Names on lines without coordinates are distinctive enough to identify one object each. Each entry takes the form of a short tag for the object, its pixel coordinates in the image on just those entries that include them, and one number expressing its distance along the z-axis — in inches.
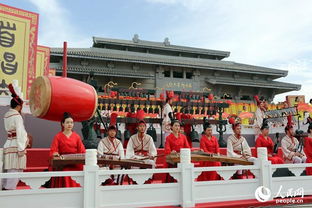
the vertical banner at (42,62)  442.9
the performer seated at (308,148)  212.7
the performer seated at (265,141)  225.8
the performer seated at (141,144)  199.9
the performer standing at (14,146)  160.1
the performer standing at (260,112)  369.1
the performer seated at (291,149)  226.8
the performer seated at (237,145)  215.9
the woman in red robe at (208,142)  209.6
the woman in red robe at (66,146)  149.2
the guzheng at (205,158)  169.2
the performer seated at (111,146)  187.8
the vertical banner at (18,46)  335.6
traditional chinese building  671.1
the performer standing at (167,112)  309.3
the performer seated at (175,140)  198.1
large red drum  175.5
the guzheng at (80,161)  142.3
